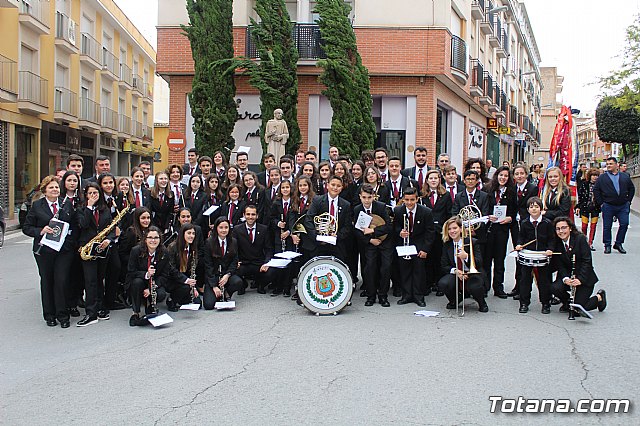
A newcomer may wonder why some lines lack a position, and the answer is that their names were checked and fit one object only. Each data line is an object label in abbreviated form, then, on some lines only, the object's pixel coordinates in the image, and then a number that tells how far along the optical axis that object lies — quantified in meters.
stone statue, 18.91
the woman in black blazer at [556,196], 9.32
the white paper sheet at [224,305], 8.59
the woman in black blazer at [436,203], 9.48
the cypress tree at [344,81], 20.92
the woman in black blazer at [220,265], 8.77
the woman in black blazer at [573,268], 8.01
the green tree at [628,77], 28.81
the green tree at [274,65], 21.08
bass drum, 8.34
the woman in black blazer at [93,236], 8.02
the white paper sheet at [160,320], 7.66
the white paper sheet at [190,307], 8.48
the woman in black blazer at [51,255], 7.77
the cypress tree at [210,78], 21.30
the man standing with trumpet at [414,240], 9.07
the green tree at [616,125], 49.03
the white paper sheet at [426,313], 8.29
